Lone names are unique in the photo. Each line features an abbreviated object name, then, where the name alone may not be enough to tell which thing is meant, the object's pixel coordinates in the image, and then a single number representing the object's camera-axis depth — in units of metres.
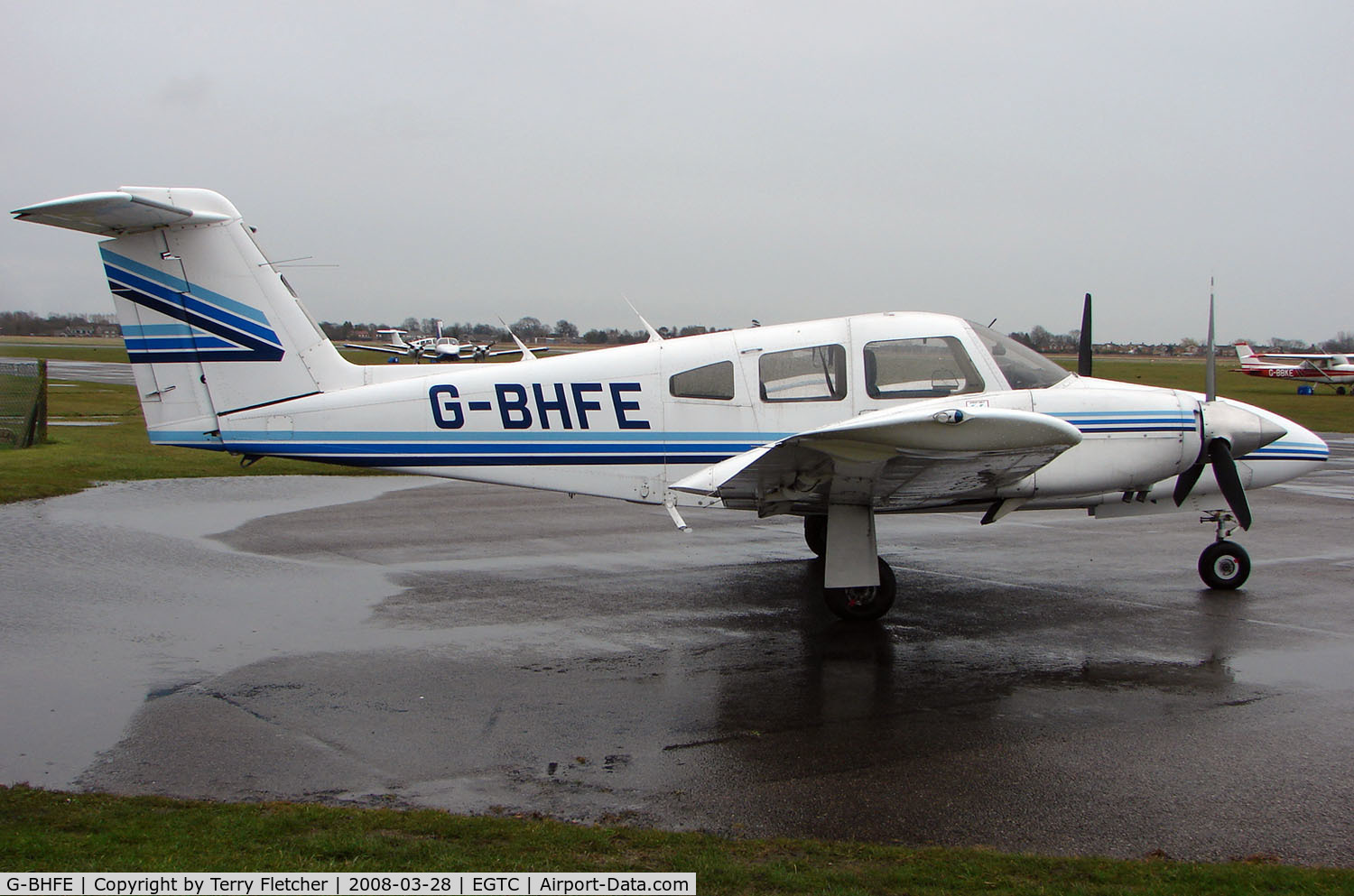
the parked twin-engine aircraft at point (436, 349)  55.77
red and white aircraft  53.84
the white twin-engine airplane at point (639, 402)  8.62
